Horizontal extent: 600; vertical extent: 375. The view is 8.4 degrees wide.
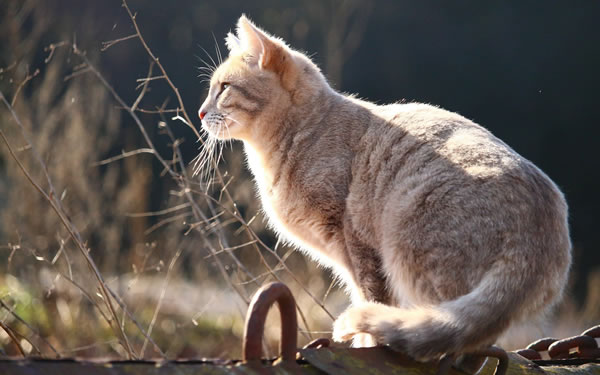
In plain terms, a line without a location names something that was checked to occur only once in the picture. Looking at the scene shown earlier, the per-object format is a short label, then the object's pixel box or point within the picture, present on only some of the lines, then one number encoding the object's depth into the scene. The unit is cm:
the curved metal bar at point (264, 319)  282
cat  361
